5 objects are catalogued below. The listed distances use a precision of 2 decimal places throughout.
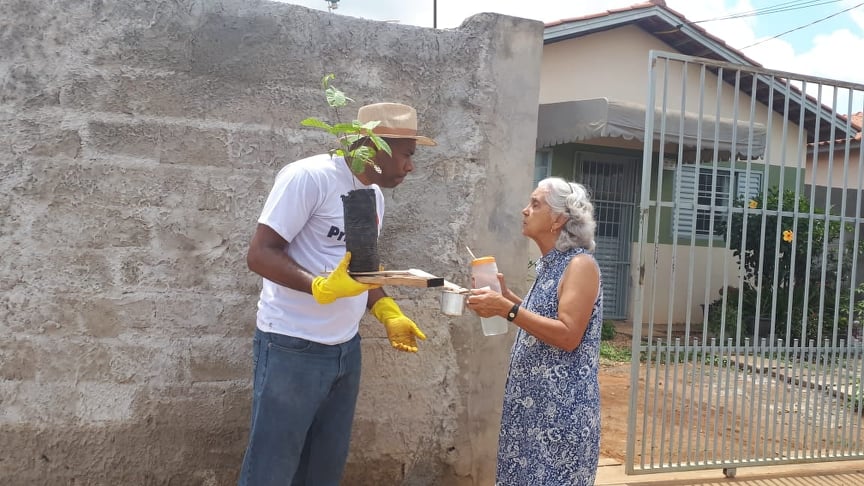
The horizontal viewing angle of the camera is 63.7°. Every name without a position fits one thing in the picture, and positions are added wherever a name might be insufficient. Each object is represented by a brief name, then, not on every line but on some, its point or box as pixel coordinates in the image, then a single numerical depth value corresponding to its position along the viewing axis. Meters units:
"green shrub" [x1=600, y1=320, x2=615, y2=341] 9.10
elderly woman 2.51
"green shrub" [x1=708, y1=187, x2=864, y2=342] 7.73
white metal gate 4.08
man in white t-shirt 2.31
